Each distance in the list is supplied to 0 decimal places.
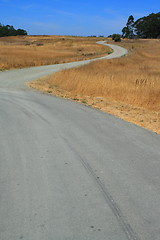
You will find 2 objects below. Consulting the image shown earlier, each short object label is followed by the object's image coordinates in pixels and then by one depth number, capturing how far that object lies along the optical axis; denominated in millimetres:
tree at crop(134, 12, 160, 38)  113625
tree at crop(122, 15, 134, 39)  146725
